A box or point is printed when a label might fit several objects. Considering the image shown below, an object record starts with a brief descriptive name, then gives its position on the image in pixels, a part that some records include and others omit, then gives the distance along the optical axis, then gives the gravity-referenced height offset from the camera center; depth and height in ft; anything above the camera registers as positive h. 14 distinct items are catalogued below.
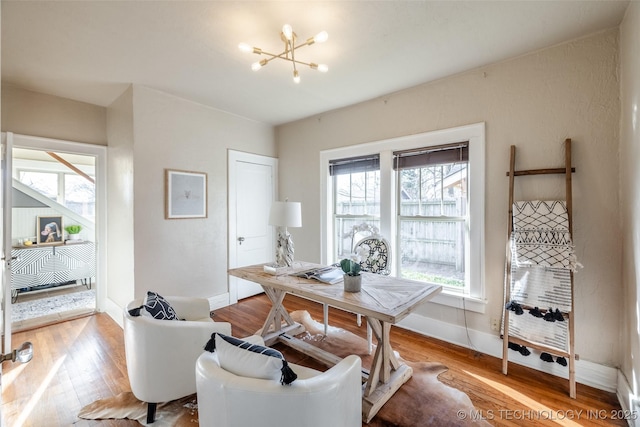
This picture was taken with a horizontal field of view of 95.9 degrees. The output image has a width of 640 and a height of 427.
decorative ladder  7.07 -2.06
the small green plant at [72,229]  16.07 -0.83
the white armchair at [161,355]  5.86 -2.94
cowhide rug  6.15 -4.40
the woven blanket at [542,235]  7.25 -0.63
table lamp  8.86 -0.29
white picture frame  10.93 +0.76
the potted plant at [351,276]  7.02 -1.55
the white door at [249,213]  13.23 +0.00
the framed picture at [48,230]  15.07 -0.83
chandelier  6.13 +4.00
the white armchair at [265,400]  3.89 -2.60
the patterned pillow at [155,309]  6.10 -2.06
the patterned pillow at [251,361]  4.08 -2.14
